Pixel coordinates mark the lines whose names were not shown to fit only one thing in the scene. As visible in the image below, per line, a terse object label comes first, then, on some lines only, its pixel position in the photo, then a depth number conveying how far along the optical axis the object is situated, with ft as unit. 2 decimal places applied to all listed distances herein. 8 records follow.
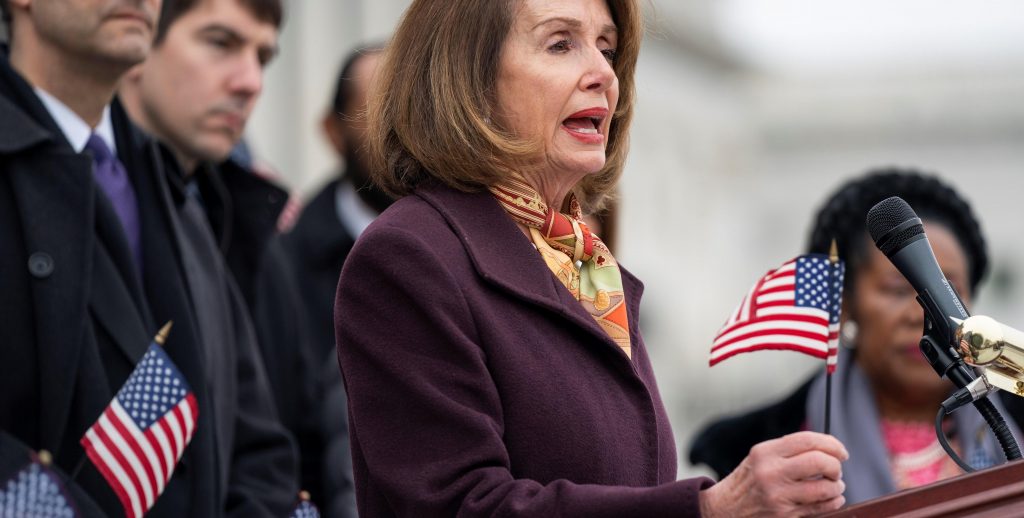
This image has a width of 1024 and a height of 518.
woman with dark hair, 32.45
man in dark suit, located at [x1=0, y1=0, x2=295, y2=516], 26.38
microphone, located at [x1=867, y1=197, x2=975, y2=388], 19.78
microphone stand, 19.58
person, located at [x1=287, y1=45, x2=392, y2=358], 41.68
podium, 16.93
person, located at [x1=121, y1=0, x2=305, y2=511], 36.27
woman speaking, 18.82
